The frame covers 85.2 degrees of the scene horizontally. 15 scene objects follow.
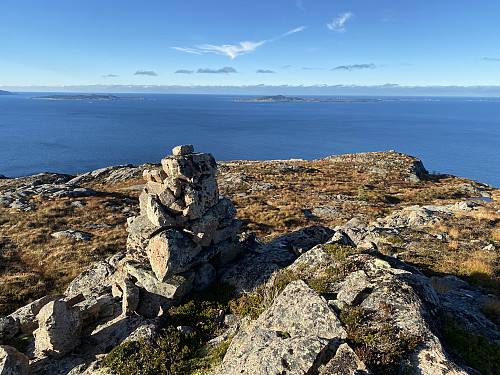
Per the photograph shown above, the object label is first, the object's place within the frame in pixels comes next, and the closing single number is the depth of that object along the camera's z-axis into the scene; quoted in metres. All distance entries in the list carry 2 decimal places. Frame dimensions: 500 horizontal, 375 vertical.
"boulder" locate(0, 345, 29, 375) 9.55
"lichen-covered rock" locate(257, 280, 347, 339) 8.68
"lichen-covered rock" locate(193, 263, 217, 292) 14.41
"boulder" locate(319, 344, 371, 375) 7.02
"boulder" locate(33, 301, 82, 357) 10.88
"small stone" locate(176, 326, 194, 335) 11.58
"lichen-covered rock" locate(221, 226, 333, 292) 14.35
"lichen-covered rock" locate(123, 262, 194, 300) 13.11
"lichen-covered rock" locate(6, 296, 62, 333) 13.13
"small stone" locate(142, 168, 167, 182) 16.09
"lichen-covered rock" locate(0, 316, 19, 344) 12.12
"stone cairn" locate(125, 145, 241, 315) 13.57
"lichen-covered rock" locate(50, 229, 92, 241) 32.99
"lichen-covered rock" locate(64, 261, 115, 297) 15.68
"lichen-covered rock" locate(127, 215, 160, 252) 14.22
